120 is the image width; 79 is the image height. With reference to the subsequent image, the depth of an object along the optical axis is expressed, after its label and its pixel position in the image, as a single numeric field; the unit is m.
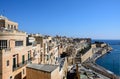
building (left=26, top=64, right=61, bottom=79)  9.71
